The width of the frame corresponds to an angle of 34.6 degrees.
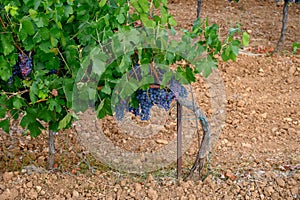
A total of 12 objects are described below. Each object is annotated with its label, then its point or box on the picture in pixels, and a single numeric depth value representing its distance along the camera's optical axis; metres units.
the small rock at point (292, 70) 5.09
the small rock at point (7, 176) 3.11
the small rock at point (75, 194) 3.01
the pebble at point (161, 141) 3.78
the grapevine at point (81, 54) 2.35
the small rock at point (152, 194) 3.00
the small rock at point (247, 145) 3.82
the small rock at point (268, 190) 3.06
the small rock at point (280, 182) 3.12
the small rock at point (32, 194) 2.99
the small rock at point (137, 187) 3.05
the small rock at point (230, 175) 3.21
